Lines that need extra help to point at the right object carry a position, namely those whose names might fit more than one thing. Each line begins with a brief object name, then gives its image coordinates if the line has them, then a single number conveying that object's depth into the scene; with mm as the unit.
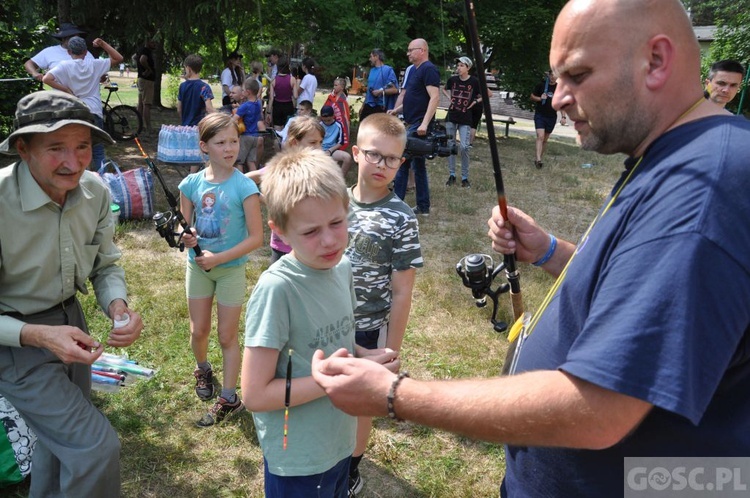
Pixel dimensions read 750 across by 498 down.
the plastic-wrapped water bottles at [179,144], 7941
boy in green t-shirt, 1961
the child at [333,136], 8281
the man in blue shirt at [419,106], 8414
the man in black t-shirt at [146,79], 13281
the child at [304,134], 4651
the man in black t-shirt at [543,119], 12250
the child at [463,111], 10414
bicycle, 11281
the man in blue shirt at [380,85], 10539
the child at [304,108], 9188
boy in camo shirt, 2844
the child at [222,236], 3592
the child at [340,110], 8695
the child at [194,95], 9086
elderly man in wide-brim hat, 2291
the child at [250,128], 9031
